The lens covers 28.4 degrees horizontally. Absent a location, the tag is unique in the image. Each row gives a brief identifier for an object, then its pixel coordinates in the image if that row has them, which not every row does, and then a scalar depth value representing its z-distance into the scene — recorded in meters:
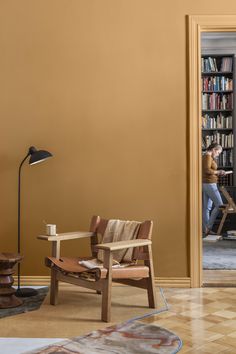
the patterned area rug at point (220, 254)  5.00
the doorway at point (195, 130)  4.16
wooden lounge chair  3.20
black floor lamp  3.85
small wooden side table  3.55
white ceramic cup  3.68
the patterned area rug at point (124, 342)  2.63
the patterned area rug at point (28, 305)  3.42
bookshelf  7.74
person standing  7.12
